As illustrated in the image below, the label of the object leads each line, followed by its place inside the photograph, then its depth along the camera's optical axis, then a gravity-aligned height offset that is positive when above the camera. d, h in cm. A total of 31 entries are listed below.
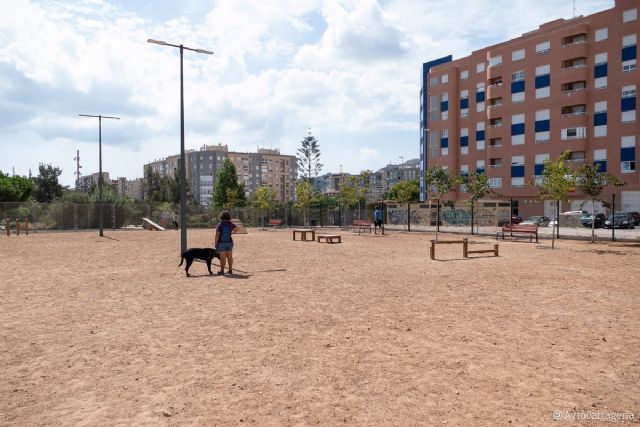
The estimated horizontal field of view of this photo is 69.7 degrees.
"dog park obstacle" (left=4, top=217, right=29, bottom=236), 3158 -97
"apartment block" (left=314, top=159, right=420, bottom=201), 18850 +1553
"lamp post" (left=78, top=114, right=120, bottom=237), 2990 +480
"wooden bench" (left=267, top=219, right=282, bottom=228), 4062 -103
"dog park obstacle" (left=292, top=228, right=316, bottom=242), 2597 -132
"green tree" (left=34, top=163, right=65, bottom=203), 6888 +451
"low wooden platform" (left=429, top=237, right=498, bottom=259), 1627 -139
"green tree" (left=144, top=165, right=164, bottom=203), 8469 +525
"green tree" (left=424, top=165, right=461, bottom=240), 3328 +287
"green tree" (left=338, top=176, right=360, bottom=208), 4059 +193
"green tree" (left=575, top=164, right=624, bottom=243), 2206 +159
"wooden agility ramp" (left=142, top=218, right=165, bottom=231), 4047 -112
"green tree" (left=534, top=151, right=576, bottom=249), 2209 +159
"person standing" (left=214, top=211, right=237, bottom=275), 1273 -79
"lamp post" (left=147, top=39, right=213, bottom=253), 1617 +198
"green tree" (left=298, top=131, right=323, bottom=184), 6794 +919
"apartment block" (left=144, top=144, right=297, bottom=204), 14275 +1439
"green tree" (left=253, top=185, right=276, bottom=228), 4809 +151
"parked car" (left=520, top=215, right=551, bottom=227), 4466 -69
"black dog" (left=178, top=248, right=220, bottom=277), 1252 -115
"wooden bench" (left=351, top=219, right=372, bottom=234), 3269 -78
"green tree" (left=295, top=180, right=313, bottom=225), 4441 +179
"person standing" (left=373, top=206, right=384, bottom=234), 3294 -29
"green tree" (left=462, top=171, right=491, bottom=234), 3731 +198
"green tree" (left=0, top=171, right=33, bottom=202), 5197 +295
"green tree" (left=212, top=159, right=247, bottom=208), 7881 +518
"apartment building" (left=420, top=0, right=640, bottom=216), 4903 +1320
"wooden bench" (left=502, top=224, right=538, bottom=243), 2344 -84
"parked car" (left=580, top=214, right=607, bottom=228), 4088 -62
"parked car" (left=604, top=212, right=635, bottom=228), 3781 -57
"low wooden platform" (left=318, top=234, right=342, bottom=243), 2353 -136
